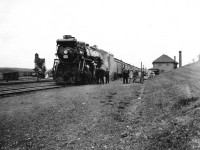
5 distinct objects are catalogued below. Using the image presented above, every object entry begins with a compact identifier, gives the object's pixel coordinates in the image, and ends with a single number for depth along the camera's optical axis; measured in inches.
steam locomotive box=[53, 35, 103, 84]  690.8
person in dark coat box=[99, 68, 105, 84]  800.2
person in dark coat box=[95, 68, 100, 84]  793.1
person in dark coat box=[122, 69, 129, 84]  752.9
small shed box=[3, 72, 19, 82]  1190.5
